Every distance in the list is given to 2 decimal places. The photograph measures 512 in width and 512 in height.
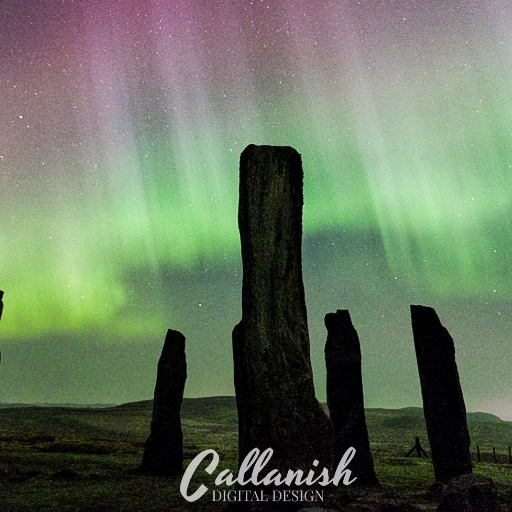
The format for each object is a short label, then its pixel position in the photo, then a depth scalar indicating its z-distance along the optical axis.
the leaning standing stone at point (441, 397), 10.12
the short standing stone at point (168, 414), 11.49
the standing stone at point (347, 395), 10.45
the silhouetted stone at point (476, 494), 7.42
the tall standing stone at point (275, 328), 7.23
